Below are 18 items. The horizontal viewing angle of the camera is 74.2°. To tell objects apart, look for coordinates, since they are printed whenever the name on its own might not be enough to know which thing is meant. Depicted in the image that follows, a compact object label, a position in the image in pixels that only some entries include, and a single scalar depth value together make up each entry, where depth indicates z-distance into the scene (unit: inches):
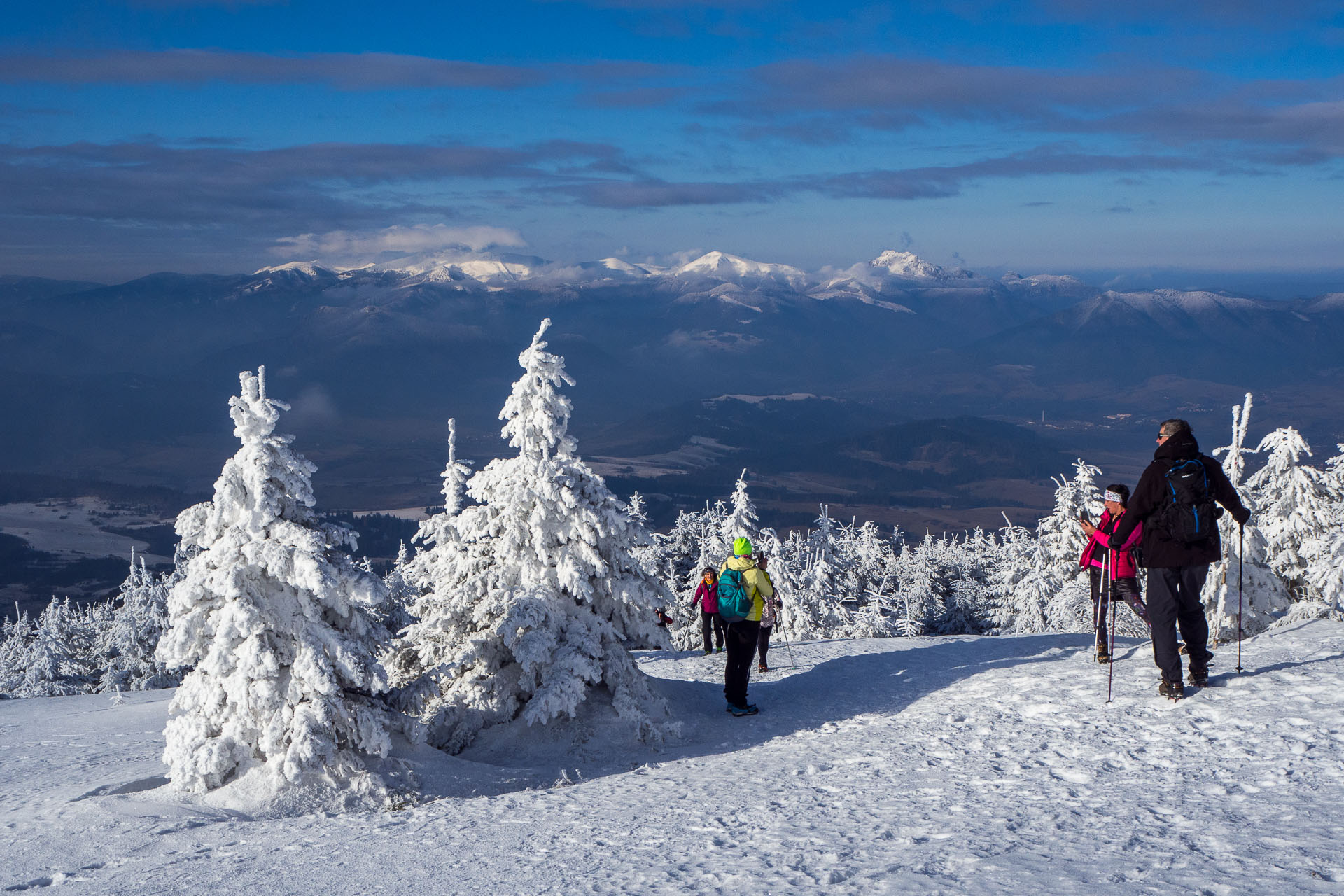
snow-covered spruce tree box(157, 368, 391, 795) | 363.6
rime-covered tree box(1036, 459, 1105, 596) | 1123.9
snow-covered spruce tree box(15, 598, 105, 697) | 1293.1
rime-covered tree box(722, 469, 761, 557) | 1131.9
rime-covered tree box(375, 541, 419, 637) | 786.8
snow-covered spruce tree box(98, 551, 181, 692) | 1280.8
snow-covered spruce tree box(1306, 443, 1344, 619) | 608.1
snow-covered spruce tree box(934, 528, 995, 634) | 1601.9
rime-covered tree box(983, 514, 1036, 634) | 1248.8
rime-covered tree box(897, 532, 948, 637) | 1517.0
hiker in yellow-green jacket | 485.1
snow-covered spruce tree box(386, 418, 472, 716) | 506.9
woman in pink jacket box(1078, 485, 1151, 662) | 414.0
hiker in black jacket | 344.8
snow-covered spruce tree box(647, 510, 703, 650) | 1275.8
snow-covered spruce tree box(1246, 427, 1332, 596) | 754.2
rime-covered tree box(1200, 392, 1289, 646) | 677.3
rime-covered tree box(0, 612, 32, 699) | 1360.7
